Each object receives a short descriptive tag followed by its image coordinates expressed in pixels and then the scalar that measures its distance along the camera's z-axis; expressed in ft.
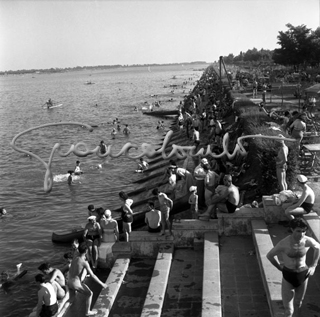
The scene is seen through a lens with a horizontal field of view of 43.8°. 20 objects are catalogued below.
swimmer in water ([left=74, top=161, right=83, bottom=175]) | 76.07
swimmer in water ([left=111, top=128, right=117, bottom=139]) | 120.26
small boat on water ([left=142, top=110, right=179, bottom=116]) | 160.04
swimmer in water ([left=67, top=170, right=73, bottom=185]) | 70.93
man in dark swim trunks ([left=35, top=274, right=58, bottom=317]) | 23.58
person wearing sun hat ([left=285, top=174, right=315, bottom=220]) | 26.05
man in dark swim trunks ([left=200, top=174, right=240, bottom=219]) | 30.34
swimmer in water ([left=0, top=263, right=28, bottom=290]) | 36.88
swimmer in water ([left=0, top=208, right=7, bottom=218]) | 57.47
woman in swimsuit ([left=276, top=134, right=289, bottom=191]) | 33.68
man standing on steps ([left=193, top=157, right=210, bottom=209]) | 35.83
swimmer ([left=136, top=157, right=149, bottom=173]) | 76.54
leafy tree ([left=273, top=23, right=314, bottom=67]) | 157.28
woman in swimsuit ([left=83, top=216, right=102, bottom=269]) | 31.68
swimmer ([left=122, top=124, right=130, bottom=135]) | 123.40
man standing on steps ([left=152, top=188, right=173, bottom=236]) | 31.96
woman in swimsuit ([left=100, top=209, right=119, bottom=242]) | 32.32
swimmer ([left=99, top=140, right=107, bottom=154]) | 89.26
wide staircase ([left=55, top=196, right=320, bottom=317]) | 23.02
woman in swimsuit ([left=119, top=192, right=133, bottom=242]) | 34.47
